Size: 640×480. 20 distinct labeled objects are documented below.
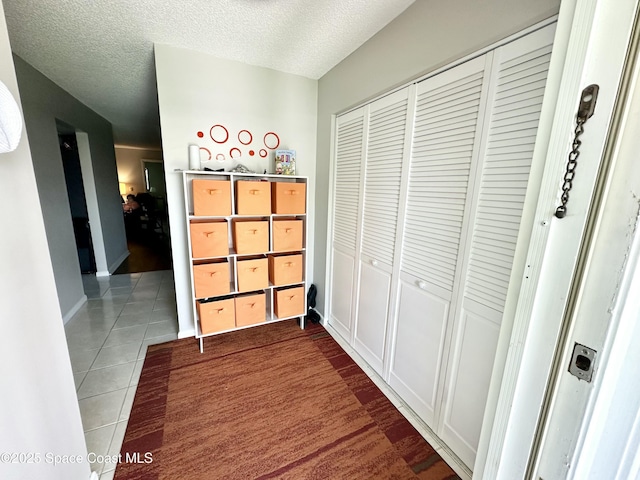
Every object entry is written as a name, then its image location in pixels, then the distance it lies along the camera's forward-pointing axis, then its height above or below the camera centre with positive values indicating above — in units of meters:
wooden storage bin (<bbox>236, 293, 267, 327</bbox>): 2.24 -1.06
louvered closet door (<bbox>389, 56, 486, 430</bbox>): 1.23 -0.13
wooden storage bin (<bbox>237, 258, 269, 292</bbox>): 2.21 -0.73
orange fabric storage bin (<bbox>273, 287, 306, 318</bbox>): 2.40 -1.05
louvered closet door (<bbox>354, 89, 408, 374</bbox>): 1.63 -0.15
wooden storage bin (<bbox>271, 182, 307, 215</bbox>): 2.22 -0.04
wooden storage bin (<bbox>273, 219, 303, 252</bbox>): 2.28 -0.39
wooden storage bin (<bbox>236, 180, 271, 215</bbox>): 2.09 -0.05
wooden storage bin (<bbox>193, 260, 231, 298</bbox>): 2.04 -0.73
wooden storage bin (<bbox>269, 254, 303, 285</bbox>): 2.33 -0.72
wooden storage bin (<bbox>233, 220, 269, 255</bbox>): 2.15 -0.39
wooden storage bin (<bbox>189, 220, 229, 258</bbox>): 2.00 -0.39
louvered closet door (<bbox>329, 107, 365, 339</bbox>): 2.01 -0.16
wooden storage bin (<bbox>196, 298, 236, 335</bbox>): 2.10 -1.05
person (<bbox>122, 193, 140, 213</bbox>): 7.04 -0.46
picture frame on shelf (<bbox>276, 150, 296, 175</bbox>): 2.32 +0.29
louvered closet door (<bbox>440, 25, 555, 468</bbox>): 0.99 -0.11
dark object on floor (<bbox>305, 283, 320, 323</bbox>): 2.72 -1.22
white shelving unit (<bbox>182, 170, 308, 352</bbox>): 2.05 -0.53
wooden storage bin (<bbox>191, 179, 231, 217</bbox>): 1.94 -0.05
